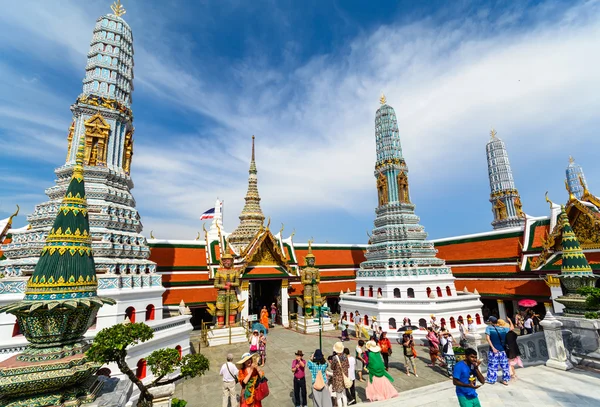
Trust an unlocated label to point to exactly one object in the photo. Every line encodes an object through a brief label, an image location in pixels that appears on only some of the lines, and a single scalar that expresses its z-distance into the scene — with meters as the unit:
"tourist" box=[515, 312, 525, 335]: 14.96
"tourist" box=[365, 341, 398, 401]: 7.65
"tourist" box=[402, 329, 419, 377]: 10.86
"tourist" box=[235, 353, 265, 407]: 6.12
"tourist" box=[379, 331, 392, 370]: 10.45
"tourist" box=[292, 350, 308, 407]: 7.40
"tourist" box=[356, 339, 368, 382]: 9.80
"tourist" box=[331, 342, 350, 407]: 7.27
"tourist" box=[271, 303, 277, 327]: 22.17
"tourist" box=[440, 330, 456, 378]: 10.66
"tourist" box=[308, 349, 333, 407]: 6.72
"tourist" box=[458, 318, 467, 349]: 9.99
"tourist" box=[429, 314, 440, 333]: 14.44
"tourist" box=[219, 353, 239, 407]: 7.66
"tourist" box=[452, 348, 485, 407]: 5.20
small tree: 5.12
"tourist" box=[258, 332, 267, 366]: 11.52
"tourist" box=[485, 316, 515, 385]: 7.95
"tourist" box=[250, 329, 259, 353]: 10.85
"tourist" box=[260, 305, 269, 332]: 18.81
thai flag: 34.28
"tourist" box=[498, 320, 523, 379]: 8.69
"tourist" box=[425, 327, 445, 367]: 11.79
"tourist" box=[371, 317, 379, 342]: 15.95
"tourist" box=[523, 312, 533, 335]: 13.48
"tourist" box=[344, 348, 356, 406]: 7.75
